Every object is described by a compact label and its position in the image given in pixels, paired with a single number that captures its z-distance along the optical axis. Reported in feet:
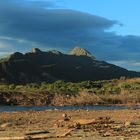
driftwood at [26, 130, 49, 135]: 56.78
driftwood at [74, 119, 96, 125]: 69.86
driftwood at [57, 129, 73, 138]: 54.73
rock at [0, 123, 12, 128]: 70.44
